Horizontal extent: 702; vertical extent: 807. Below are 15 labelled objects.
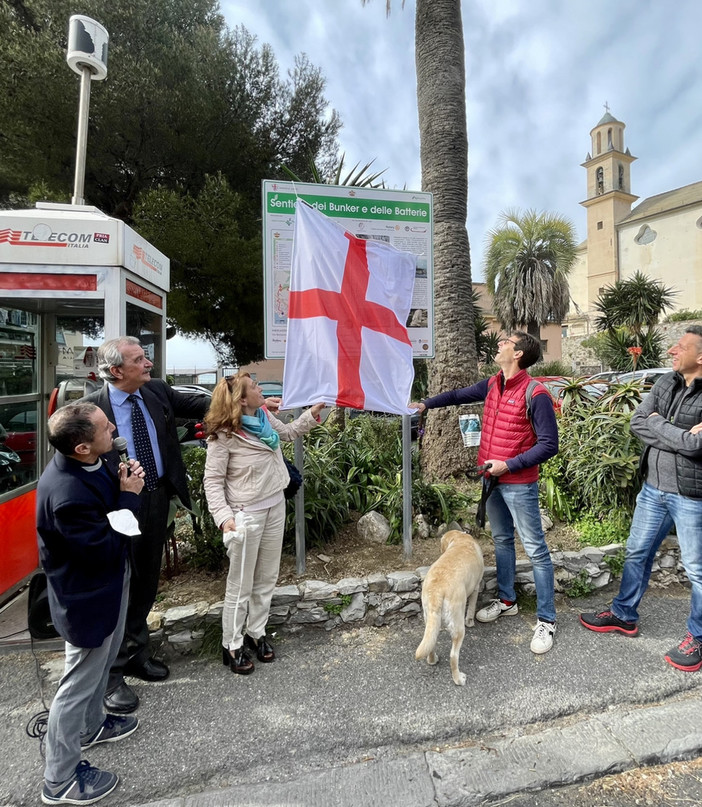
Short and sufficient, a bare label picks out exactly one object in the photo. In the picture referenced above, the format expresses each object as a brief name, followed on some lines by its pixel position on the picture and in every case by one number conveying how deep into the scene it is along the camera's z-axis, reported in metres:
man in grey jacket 2.82
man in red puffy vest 2.98
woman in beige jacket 2.70
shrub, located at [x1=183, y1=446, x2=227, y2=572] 3.64
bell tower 44.66
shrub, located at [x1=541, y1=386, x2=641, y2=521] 4.34
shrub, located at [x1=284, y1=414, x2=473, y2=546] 4.09
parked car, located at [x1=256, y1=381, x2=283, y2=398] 15.60
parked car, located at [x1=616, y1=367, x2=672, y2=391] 5.27
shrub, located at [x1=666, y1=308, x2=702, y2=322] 26.98
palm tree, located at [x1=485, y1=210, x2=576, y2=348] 25.08
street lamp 3.71
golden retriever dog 2.64
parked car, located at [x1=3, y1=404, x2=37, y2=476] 3.80
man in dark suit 2.59
